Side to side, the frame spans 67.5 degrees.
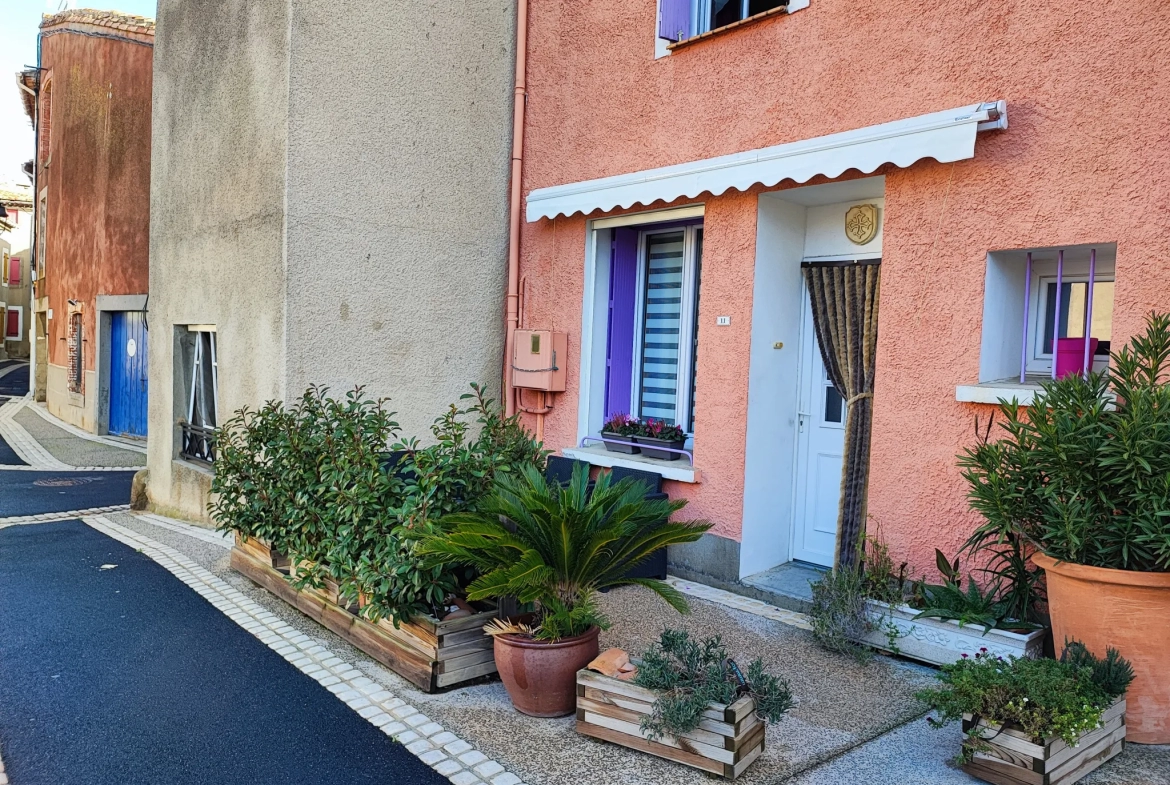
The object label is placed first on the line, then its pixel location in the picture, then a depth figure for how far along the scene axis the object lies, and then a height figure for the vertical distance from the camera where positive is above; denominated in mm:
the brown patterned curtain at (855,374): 6398 -107
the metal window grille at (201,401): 9992 -797
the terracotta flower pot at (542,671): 4469 -1666
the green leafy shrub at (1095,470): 4145 -505
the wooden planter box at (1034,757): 3670 -1678
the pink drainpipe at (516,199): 8969 +1506
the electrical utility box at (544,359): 8391 -121
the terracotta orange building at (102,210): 17688 +2515
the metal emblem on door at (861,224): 6594 +1036
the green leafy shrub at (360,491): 5070 -1022
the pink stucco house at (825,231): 5207 +940
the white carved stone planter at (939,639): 4879 -1608
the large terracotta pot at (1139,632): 4219 -1268
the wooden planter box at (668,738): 3832 -1723
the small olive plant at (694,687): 3826 -1497
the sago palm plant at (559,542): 4406 -1016
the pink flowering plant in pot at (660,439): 7555 -757
